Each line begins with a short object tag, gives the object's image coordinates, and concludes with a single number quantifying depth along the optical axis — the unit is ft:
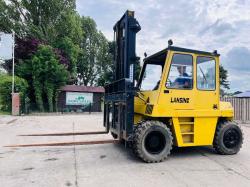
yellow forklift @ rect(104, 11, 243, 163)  14.44
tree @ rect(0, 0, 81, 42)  72.40
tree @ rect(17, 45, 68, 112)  58.96
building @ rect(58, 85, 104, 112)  63.42
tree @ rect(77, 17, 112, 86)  107.62
